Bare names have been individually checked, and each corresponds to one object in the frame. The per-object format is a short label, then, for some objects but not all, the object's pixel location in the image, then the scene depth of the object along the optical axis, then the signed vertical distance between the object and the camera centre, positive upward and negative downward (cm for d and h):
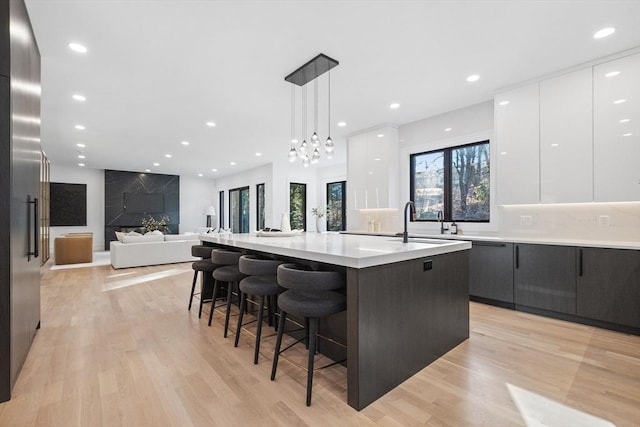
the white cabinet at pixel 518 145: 378 +87
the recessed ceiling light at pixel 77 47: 297 +165
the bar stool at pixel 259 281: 243 -59
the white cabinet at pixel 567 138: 339 +87
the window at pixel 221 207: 1312 +27
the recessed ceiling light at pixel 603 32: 277 +167
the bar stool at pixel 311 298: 194 -58
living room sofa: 671 -85
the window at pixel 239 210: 1164 +13
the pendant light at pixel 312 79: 328 +162
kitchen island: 189 -65
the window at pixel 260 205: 1025 +28
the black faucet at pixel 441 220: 492 -12
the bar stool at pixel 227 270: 306 -58
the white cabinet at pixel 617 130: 311 +88
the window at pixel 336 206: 948 +23
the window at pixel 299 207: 1001 +21
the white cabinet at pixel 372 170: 550 +81
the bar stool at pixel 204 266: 367 -64
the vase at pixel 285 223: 378 -13
